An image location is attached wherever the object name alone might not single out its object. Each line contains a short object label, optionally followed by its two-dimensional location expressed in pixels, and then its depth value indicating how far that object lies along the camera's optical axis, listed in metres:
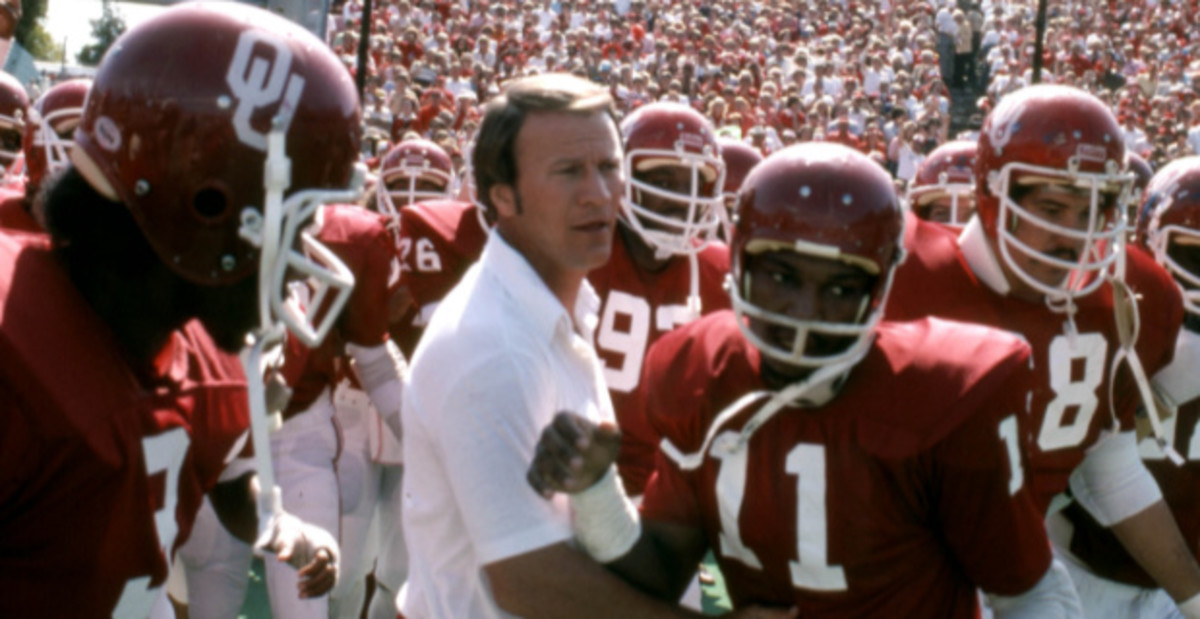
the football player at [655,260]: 6.94
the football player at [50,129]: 7.75
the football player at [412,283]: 8.61
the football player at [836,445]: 3.99
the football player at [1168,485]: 6.47
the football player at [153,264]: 3.45
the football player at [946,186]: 9.48
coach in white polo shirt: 3.71
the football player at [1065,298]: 5.87
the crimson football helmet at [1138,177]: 10.52
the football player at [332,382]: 7.99
